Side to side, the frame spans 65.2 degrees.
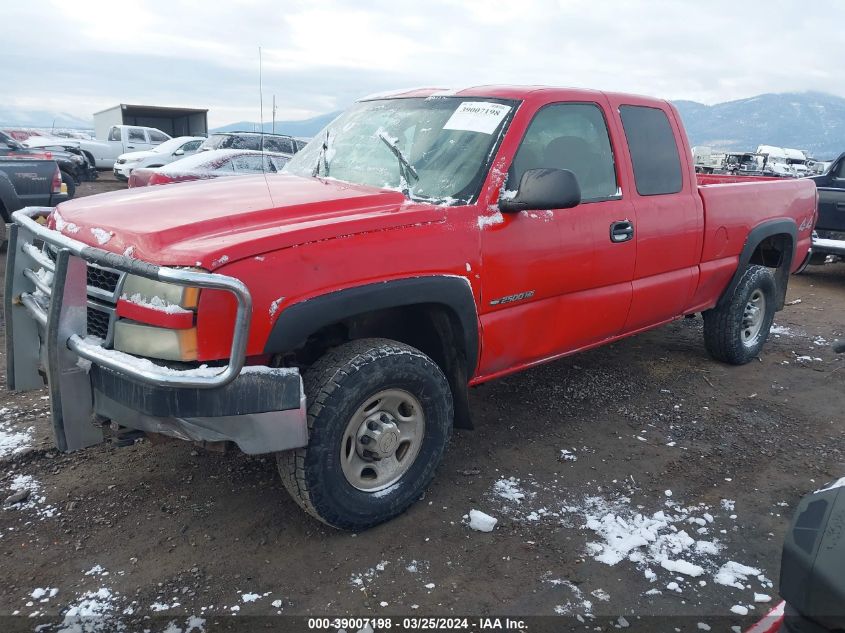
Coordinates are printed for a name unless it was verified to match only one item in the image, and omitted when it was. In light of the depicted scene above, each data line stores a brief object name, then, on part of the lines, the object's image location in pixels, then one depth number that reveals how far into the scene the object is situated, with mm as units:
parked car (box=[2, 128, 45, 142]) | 28620
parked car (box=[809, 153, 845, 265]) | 8367
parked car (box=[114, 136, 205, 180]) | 18125
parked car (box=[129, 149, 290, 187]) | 10002
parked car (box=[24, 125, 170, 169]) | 23250
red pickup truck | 2363
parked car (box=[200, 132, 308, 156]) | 15211
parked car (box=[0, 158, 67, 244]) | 8281
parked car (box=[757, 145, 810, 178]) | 26847
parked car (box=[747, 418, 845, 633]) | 1495
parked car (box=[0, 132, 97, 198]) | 12655
